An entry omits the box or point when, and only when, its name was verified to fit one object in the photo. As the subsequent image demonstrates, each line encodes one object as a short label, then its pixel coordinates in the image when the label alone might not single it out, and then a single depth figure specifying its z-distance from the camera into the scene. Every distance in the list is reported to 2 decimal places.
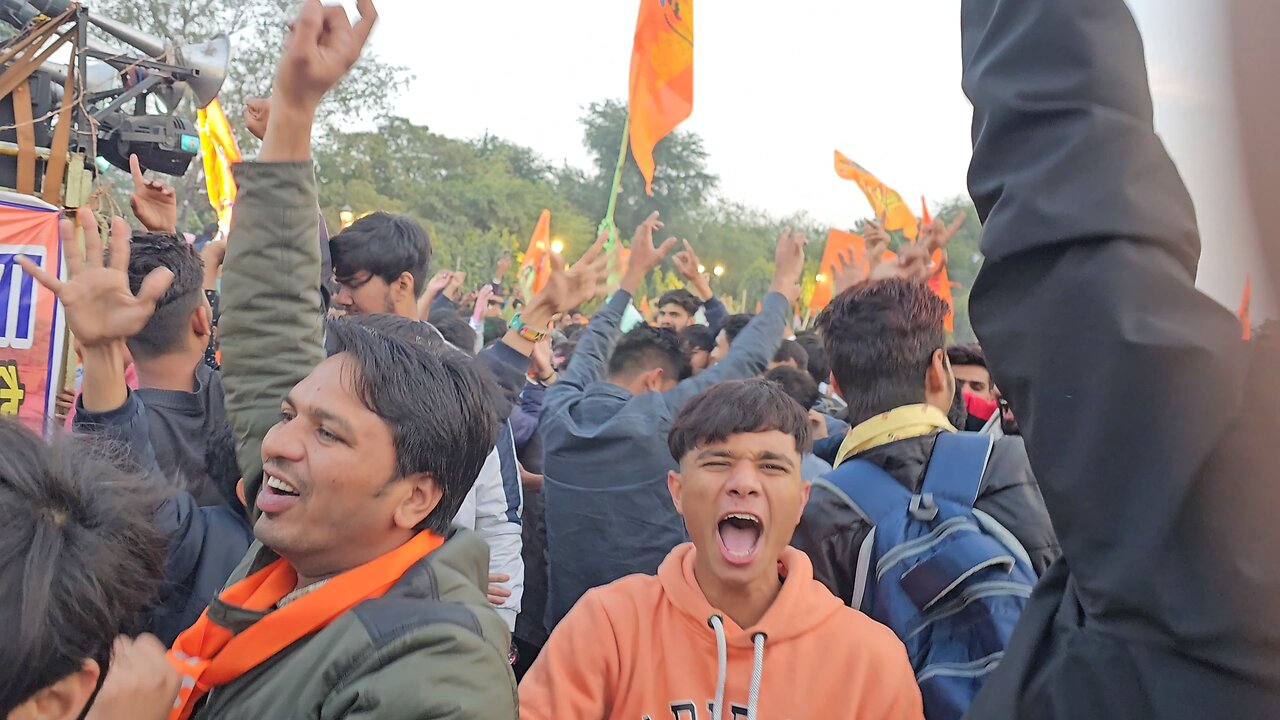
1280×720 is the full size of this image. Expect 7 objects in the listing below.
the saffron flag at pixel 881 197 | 10.43
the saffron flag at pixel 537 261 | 12.32
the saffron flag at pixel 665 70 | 7.03
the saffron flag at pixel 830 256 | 10.46
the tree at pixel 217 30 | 20.88
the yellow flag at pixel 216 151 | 7.58
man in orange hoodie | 1.91
